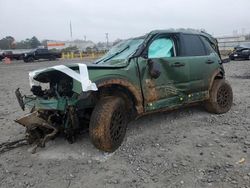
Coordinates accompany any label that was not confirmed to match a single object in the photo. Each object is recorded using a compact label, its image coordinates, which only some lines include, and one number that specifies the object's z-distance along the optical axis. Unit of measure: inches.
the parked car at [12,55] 933.7
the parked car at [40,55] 798.2
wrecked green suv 104.9
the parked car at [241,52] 514.8
